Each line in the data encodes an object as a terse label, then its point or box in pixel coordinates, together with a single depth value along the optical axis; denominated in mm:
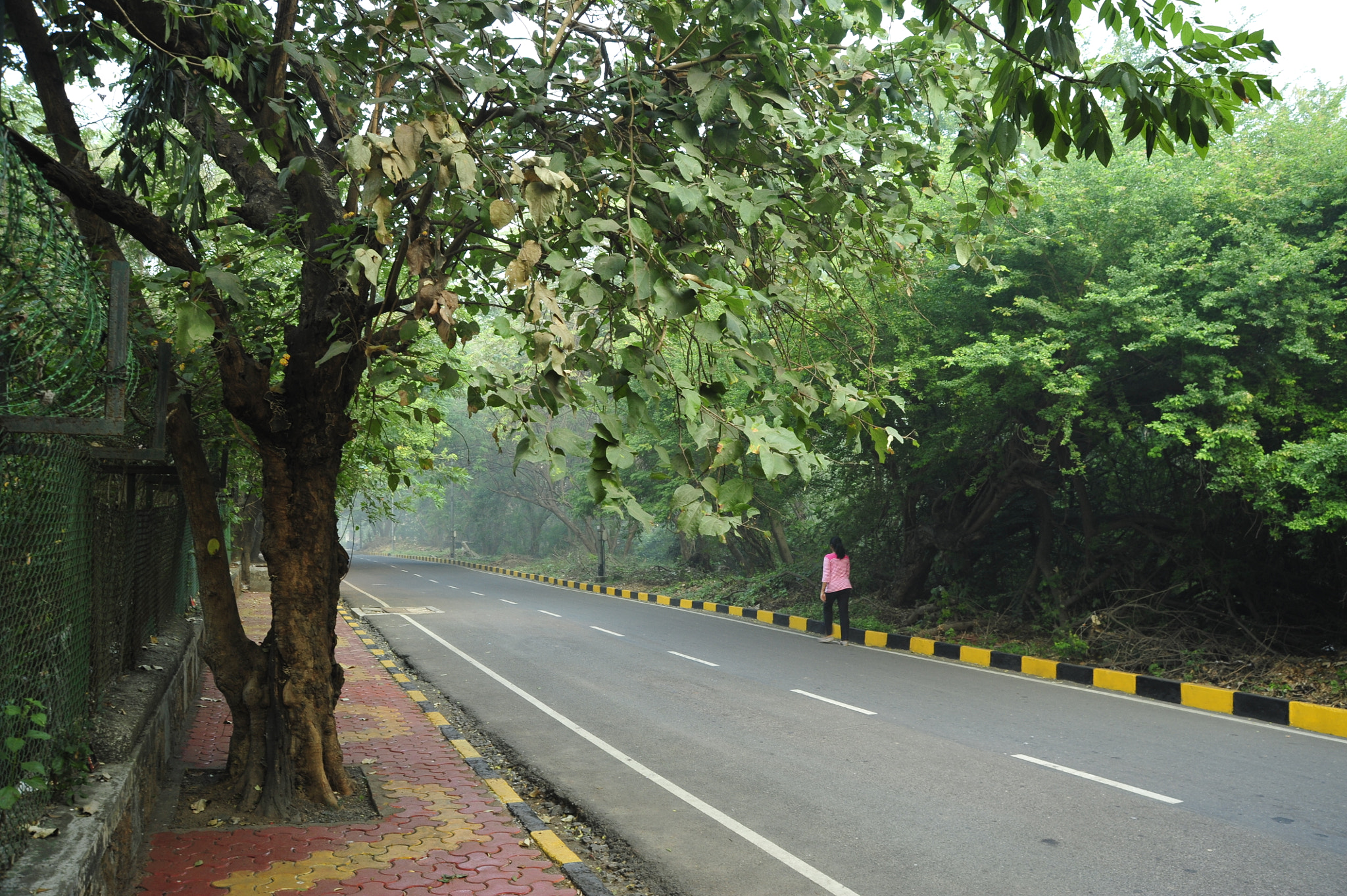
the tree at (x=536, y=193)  3199
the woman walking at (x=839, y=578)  14758
